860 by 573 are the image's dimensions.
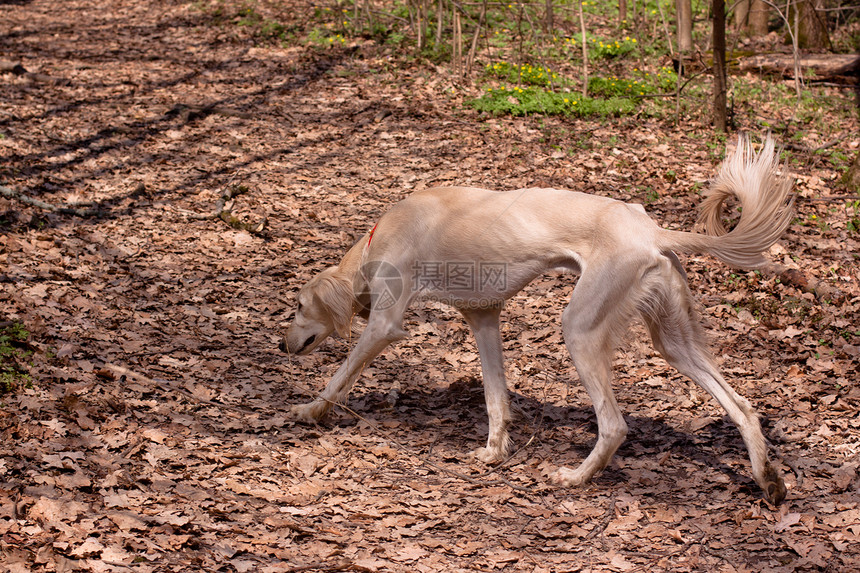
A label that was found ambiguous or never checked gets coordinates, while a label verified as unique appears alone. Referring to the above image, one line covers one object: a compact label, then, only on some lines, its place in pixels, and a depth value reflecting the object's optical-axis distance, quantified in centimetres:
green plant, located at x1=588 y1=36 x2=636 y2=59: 1383
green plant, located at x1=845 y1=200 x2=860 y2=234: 791
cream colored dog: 444
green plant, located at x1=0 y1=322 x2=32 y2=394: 481
